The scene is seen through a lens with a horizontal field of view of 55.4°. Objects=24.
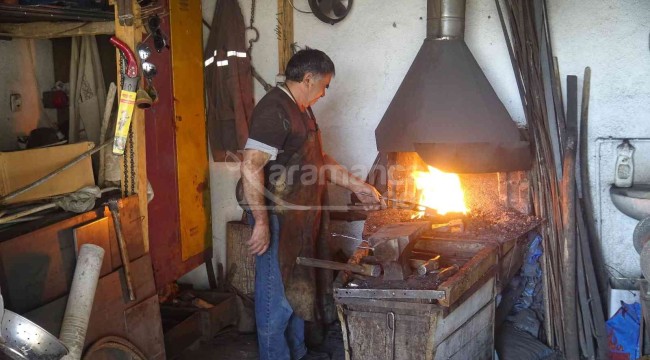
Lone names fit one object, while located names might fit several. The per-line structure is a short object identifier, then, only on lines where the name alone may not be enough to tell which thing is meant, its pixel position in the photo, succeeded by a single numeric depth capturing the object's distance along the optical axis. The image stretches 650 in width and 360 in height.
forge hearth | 2.78
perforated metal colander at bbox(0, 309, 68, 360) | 2.21
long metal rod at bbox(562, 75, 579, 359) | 3.82
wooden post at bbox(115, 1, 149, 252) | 3.31
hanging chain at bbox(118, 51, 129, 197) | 3.45
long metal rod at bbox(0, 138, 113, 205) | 2.86
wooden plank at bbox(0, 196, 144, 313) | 2.66
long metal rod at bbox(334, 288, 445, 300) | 2.71
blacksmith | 3.24
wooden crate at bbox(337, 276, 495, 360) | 2.79
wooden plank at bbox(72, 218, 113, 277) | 2.99
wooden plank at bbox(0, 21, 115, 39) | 3.43
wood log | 4.63
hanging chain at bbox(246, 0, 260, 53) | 4.61
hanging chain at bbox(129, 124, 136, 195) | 3.43
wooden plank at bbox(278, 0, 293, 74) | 4.53
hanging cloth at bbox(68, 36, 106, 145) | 3.77
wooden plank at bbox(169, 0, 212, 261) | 4.19
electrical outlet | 3.72
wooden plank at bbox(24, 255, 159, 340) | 2.82
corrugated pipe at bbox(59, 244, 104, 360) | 2.75
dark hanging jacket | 4.45
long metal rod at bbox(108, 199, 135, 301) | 3.25
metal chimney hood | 3.73
